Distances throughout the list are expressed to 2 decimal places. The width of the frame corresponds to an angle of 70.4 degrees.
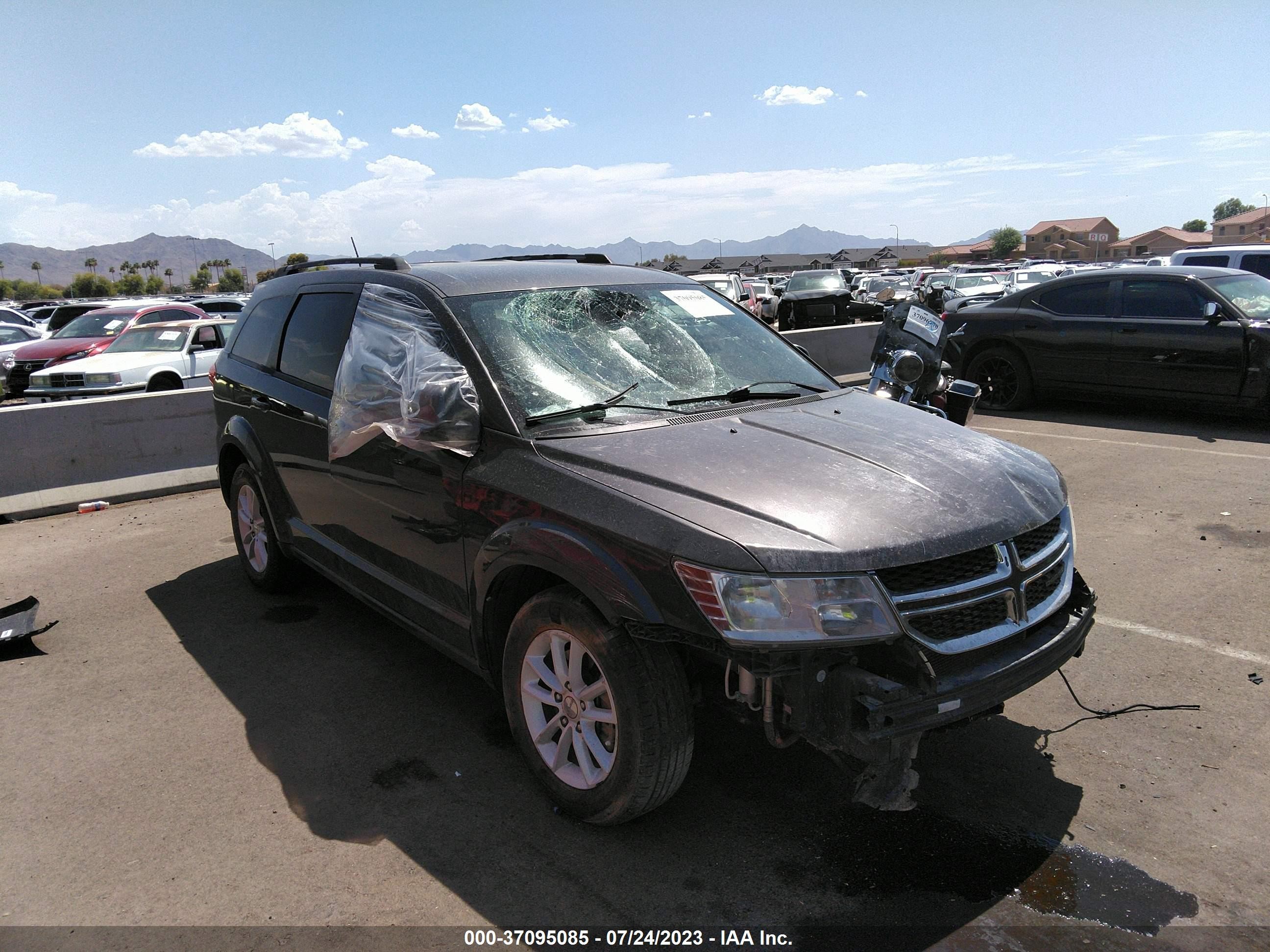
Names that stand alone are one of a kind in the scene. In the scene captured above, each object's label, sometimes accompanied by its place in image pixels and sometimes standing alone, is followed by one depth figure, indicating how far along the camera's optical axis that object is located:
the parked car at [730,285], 19.08
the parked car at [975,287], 23.98
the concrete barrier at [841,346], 13.55
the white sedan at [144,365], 12.18
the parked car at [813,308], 21.75
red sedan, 15.33
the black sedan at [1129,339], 9.11
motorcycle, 6.04
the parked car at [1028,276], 27.08
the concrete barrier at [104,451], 7.68
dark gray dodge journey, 2.57
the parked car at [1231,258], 12.58
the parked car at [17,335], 18.14
